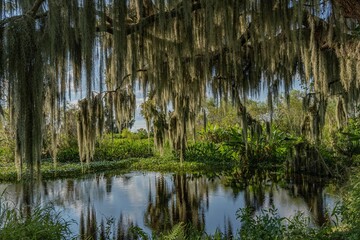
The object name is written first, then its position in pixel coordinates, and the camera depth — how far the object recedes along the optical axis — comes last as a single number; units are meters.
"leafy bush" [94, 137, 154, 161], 18.08
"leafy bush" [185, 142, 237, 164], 15.37
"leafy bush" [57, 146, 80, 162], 17.72
